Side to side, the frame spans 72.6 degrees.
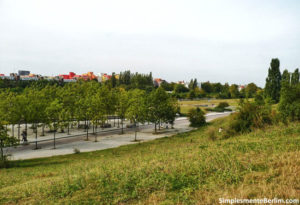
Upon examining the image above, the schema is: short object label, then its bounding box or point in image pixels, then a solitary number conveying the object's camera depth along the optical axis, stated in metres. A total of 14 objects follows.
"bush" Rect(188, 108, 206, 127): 42.12
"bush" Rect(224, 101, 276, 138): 19.85
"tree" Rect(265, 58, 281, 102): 51.22
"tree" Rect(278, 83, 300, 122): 21.16
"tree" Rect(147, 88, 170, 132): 34.88
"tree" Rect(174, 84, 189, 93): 113.56
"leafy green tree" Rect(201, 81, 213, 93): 127.31
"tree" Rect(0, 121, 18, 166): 18.17
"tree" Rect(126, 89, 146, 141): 32.47
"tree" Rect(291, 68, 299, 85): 58.50
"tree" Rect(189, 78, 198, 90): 129.88
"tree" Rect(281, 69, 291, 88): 59.63
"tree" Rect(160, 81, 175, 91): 119.19
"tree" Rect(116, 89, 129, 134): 37.22
